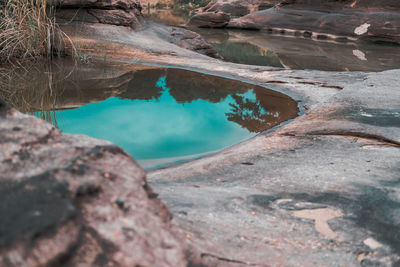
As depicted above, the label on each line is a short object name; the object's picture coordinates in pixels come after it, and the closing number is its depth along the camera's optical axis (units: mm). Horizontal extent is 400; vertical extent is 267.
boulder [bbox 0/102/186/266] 854
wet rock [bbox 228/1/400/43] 12094
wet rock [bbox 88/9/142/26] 7270
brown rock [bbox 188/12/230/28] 14523
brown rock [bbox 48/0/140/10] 6996
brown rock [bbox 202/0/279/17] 19128
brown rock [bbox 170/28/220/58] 7953
